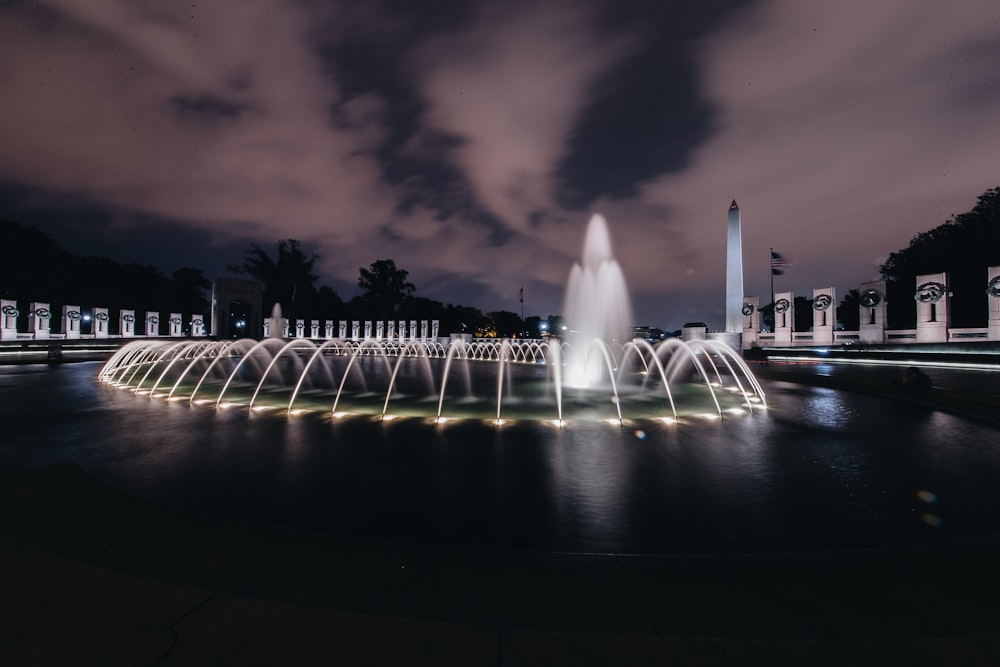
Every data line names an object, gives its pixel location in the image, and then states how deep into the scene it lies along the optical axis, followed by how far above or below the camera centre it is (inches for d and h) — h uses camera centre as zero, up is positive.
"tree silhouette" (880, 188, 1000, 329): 2026.3 +388.2
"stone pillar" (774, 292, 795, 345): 1955.0 +100.5
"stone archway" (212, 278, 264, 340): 2381.9 +182.8
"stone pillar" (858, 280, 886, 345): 1691.7 +109.6
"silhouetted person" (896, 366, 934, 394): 645.3 -58.7
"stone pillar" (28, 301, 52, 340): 1859.0 +78.0
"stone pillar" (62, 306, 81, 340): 1990.7 +73.9
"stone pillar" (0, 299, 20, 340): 1771.7 +75.1
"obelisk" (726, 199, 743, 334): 1972.2 +293.8
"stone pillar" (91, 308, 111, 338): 2142.0 +77.5
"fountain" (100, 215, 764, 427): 538.6 -77.9
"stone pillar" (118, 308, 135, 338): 2236.7 +75.6
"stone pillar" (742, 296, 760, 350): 2076.8 +92.4
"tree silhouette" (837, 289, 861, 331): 3090.6 +206.3
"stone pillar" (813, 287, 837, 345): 1798.7 +104.7
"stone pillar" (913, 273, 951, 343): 1461.6 +109.1
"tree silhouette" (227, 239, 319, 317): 3619.6 +511.7
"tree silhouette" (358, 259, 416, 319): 4210.1 +477.2
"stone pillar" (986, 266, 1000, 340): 1323.9 +119.2
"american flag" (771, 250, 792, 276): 1916.8 +321.8
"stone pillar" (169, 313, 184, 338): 2373.2 +71.9
